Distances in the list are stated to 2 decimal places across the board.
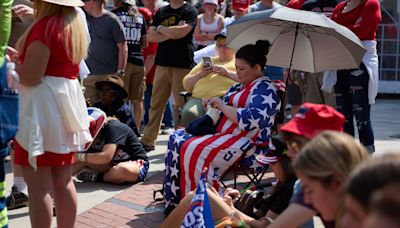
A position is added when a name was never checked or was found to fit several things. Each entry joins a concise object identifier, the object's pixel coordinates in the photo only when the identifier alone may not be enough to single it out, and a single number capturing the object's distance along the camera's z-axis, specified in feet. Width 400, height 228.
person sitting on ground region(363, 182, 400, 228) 10.94
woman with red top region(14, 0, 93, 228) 28.91
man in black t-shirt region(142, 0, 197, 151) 55.06
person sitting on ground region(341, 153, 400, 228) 12.27
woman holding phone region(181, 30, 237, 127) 44.83
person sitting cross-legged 43.75
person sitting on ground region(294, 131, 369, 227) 17.34
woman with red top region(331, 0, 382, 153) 41.98
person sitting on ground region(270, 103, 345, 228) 21.11
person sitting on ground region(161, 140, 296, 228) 25.36
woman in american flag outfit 37.29
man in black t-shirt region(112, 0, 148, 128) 56.08
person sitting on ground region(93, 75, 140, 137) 46.62
